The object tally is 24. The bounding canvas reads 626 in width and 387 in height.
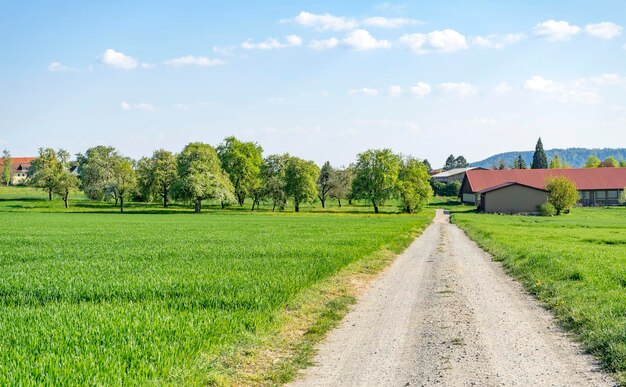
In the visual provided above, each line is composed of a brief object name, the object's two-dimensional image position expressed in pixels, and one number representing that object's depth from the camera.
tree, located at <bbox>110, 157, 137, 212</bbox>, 95.50
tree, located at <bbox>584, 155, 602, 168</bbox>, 157.55
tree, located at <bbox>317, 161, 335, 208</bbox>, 125.44
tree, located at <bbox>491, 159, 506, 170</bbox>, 166.79
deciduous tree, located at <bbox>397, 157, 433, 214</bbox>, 92.56
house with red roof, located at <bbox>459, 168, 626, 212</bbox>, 89.38
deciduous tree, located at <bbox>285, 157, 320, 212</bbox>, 97.75
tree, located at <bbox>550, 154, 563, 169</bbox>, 174.38
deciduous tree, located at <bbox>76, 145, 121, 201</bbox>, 96.44
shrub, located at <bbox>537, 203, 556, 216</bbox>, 80.31
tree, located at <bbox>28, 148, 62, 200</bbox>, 101.25
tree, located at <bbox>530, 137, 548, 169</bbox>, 180.25
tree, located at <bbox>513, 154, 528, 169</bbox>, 178.50
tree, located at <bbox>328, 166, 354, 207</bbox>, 125.69
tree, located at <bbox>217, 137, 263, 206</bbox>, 105.06
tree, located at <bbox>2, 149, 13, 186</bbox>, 185.50
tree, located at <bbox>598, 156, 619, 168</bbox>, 158.12
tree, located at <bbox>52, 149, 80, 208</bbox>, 100.25
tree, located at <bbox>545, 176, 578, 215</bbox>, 79.88
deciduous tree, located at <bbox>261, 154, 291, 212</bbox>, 99.12
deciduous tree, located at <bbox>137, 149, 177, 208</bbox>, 93.56
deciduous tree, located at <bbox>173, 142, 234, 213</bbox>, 85.44
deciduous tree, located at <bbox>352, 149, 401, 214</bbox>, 93.81
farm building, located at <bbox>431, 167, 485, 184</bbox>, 195.07
